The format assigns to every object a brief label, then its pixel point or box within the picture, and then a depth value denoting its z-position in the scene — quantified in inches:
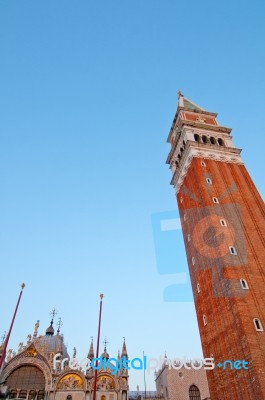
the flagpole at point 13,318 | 880.3
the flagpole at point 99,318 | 1007.3
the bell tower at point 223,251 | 987.9
